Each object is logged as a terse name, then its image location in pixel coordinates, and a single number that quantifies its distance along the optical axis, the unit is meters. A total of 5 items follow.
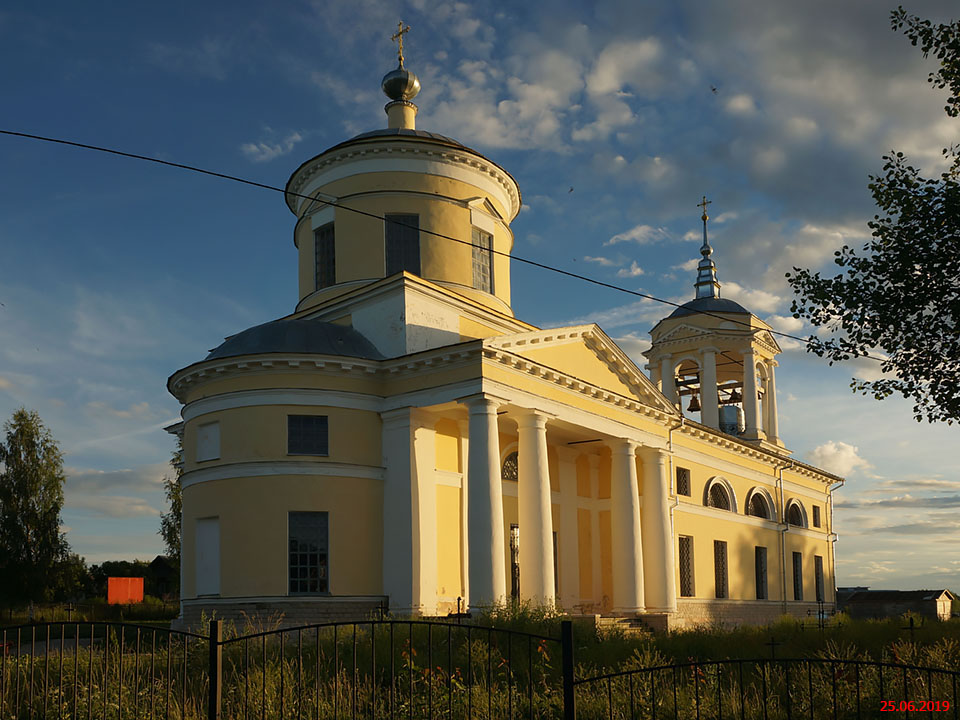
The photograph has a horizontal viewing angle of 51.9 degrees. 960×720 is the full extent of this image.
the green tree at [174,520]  41.01
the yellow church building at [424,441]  20.34
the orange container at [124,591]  38.68
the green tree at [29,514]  38.56
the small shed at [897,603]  38.97
